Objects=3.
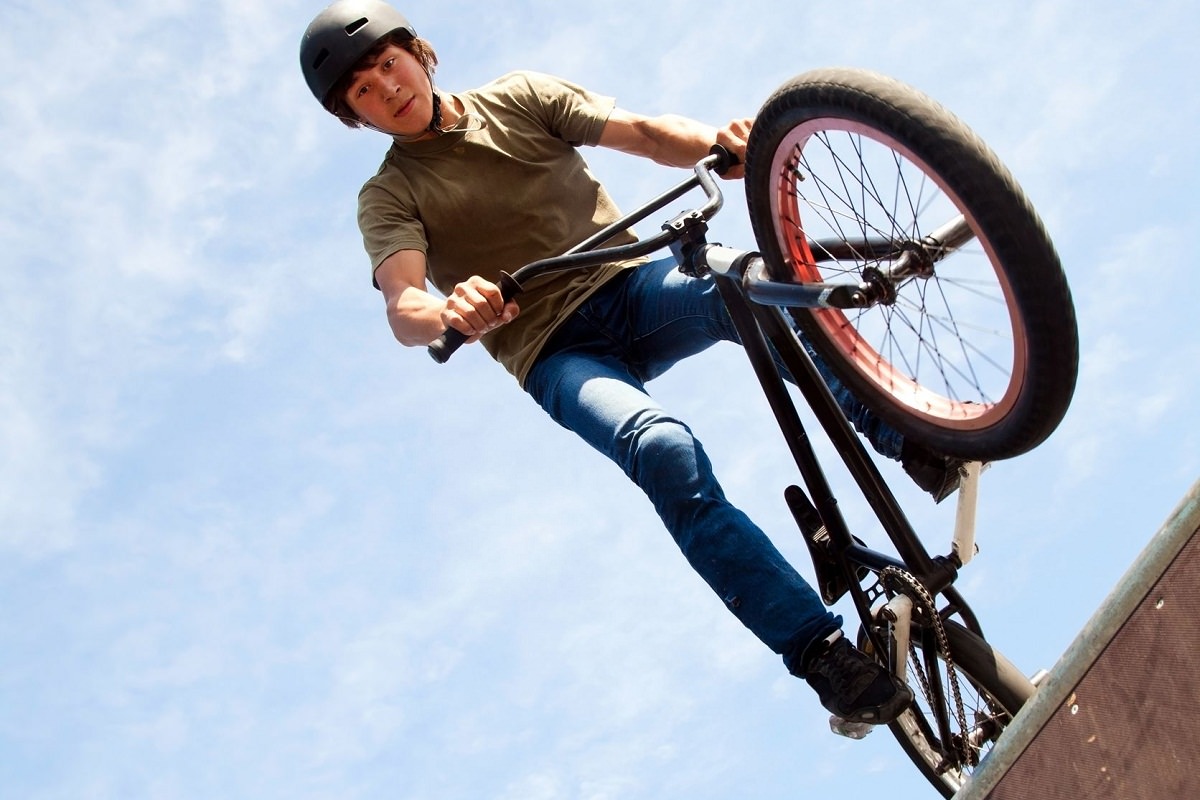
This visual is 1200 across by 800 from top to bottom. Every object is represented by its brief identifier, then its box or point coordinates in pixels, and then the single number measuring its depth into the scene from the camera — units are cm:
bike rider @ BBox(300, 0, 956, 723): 387
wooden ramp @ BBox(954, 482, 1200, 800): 239
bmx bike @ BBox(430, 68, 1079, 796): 313
